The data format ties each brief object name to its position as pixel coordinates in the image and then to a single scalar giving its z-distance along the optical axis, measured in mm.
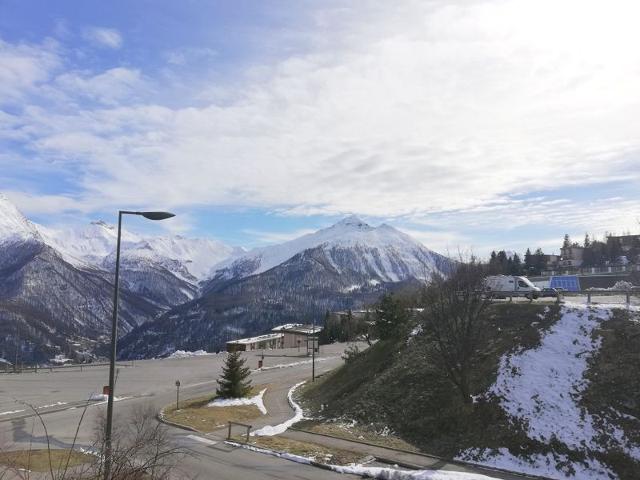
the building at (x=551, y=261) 98219
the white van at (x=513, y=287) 37656
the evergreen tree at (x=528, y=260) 92594
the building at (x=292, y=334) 111000
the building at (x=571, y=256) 107750
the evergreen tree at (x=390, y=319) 36844
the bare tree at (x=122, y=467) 6227
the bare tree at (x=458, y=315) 24297
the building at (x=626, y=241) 99431
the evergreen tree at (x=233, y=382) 36406
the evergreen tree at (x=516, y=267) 87750
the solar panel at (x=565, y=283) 46209
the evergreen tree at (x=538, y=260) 92125
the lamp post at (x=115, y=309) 14312
